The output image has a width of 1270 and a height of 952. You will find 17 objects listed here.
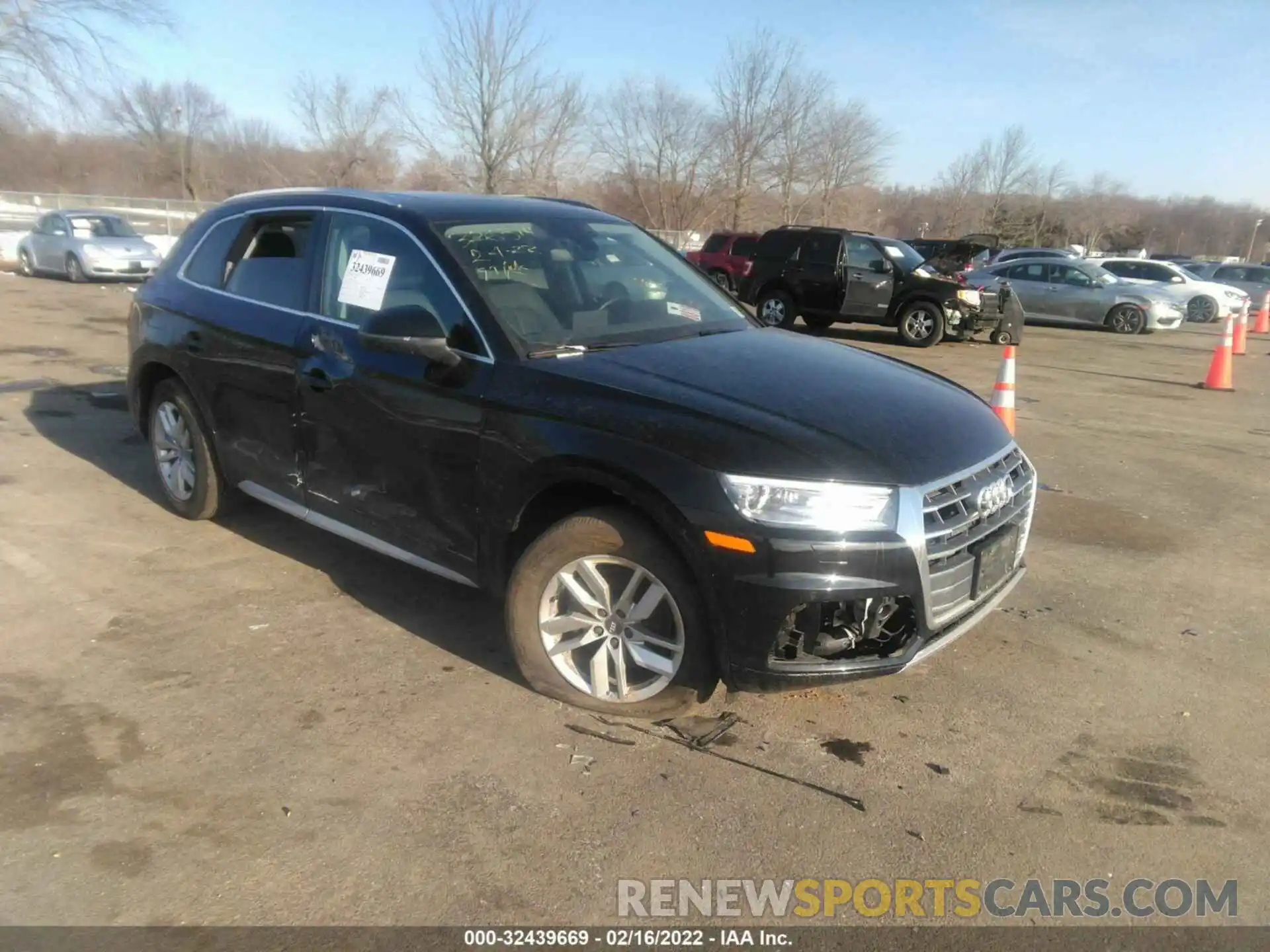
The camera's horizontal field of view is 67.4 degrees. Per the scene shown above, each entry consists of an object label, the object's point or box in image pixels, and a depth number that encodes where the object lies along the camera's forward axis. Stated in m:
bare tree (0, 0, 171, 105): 24.50
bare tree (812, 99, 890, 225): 46.83
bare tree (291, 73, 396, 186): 41.88
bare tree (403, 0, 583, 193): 31.12
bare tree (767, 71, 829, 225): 44.00
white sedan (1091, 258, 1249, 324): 22.42
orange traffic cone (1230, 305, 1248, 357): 16.47
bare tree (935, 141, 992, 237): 63.28
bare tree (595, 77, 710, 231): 46.16
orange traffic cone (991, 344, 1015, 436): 7.05
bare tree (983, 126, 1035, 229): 62.03
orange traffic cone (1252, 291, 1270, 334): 21.23
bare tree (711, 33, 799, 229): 43.72
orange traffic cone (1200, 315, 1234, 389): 12.03
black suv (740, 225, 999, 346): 15.77
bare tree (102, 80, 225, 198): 56.47
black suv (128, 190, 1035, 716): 3.01
